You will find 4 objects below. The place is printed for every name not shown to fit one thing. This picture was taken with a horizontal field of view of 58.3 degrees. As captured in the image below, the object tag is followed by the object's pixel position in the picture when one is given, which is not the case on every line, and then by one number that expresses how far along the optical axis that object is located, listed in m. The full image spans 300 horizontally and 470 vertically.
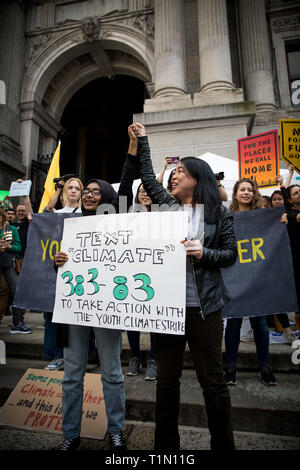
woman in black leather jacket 1.51
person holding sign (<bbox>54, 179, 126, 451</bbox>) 1.83
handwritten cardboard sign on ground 2.17
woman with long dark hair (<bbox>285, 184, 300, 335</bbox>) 3.13
